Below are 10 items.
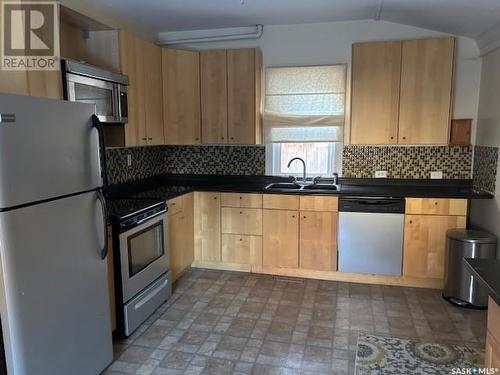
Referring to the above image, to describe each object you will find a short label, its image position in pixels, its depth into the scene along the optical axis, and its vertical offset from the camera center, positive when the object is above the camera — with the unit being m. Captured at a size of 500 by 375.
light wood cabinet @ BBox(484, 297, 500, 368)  1.39 -0.72
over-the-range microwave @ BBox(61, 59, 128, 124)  2.53 +0.42
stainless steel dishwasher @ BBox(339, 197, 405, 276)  3.52 -0.83
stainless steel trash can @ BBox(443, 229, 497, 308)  3.11 -0.98
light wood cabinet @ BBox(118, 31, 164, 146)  3.28 +0.53
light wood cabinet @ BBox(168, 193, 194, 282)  3.54 -0.86
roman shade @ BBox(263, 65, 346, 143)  3.96 +0.45
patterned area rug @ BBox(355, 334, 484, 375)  2.36 -1.38
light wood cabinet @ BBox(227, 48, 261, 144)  3.87 +0.52
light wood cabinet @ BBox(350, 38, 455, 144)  3.55 +0.53
